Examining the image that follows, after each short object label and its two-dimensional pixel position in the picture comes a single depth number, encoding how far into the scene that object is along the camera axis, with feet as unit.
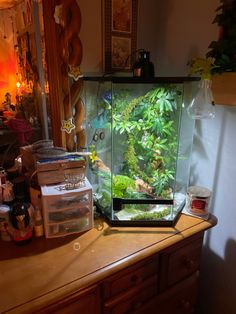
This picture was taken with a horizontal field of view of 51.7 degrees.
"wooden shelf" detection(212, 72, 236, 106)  2.99
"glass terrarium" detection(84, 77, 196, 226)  3.05
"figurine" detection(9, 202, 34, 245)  2.83
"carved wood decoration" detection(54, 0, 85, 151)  3.23
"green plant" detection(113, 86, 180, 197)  3.06
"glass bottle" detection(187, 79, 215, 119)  3.19
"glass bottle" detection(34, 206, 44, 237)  3.01
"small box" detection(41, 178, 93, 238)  2.98
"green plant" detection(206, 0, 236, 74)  2.89
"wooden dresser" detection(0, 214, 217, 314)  2.36
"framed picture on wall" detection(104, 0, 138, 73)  3.63
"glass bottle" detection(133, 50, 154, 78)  3.21
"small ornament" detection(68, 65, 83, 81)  3.41
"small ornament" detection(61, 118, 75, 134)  3.55
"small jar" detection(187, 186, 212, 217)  3.49
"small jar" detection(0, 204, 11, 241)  2.88
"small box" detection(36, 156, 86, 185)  3.07
